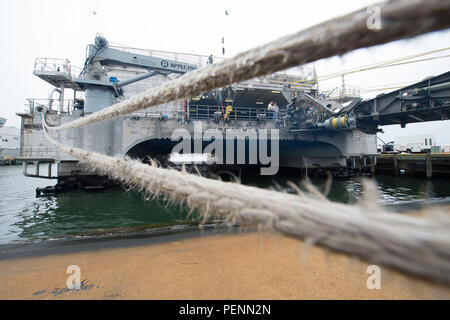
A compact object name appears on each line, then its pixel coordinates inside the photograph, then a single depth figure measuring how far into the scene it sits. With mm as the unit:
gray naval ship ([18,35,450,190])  11445
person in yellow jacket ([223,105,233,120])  13430
